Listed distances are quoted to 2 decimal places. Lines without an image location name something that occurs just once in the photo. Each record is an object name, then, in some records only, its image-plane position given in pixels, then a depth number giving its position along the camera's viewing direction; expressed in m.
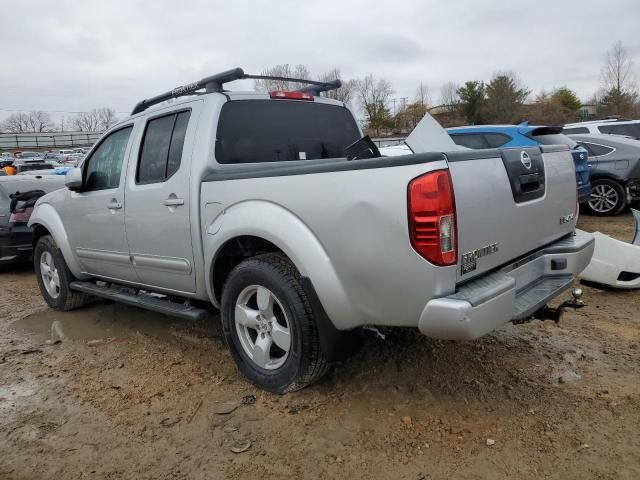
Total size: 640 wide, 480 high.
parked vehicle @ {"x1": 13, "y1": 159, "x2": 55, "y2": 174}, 21.11
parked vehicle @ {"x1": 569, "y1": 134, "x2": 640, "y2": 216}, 9.30
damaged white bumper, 4.55
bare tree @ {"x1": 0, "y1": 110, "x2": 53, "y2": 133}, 95.25
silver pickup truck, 2.41
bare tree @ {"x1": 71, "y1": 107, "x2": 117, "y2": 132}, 93.94
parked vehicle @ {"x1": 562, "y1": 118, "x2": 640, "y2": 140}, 12.22
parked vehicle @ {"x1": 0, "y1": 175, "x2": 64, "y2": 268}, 7.48
